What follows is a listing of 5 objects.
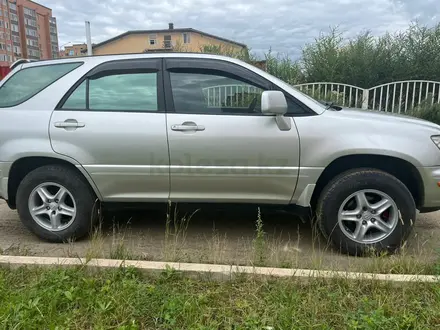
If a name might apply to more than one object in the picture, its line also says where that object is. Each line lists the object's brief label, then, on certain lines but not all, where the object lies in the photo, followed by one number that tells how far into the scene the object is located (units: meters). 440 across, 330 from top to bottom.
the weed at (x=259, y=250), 2.99
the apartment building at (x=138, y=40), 44.28
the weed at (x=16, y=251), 3.27
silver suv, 3.15
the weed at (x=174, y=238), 3.07
